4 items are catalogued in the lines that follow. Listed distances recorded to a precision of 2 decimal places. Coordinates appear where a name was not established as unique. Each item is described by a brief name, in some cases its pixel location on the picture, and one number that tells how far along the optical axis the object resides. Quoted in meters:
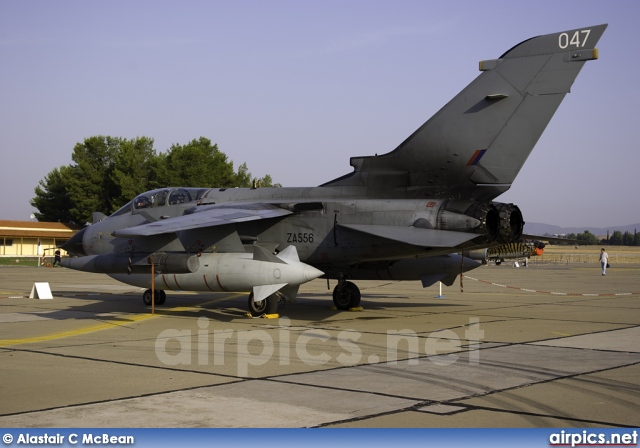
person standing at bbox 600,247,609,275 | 38.68
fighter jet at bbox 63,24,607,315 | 13.80
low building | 72.25
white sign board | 21.38
